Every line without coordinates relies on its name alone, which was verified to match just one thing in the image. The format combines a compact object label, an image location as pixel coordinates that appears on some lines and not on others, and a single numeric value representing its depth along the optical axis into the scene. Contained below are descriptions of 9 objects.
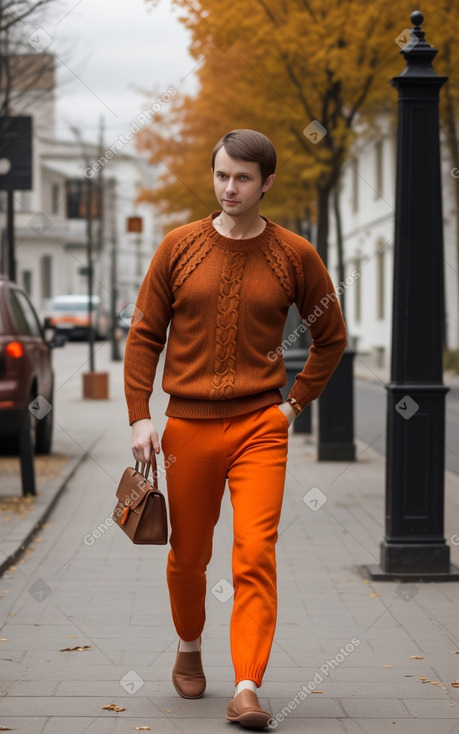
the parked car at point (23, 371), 10.49
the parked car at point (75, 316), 47.81
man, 4.14
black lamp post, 6.77
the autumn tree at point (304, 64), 15.13
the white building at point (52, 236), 64.19
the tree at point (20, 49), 11.69
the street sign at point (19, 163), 10.84
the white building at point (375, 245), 32.03
